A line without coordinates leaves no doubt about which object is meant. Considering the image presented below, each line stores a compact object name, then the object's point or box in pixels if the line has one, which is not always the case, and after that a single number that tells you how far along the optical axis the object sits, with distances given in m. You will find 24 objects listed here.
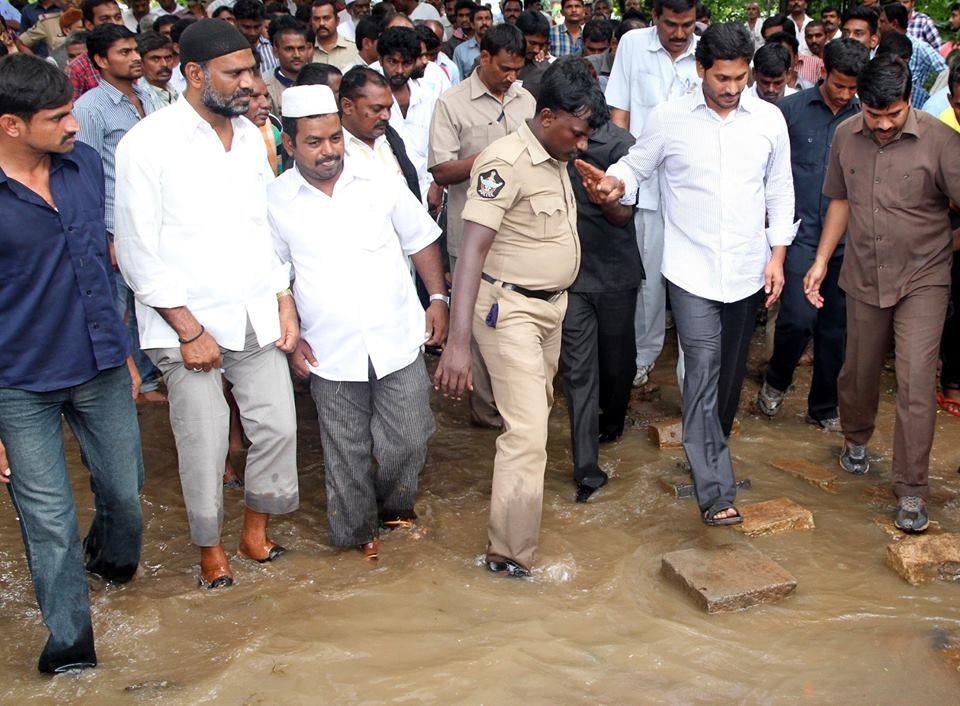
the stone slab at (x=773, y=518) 4.66
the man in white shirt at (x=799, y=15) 10.40
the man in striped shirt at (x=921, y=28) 9.46
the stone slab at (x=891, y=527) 4.65
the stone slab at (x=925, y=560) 4.21
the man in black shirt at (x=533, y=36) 7.62
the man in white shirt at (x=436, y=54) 8.26
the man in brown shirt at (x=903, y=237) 4.60
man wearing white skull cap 4.29
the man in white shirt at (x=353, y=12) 10.97
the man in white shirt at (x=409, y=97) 6.63
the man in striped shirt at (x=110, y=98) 5.66
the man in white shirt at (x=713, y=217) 4.74
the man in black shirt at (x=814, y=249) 5.72
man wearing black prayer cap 3.84
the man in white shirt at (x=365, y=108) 5.05
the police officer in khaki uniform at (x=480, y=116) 6.01
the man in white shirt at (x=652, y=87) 6.47
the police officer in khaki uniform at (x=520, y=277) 4.16
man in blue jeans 3.40
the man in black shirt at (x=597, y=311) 5.11
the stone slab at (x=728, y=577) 3.97
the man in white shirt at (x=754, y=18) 11.04
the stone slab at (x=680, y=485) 5.09
